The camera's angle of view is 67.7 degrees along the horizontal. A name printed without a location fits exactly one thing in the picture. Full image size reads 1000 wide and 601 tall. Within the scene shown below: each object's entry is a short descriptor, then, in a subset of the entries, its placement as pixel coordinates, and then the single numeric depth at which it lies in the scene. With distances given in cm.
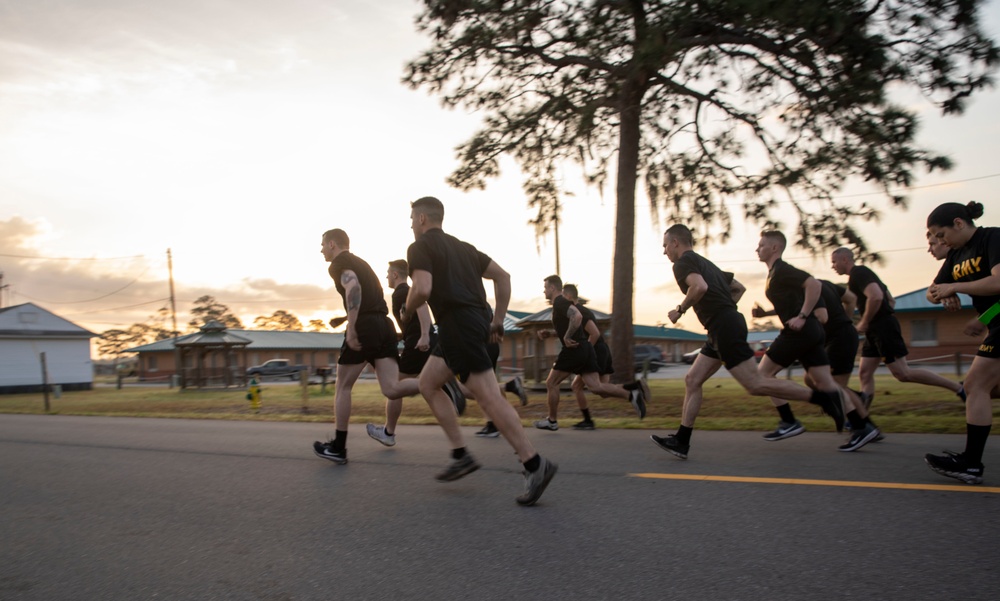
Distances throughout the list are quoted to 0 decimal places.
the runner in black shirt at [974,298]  448
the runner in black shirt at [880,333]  749
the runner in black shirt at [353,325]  646
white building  4525
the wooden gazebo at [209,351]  3630
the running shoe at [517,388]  1033
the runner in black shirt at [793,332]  653
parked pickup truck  5296
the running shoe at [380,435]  732
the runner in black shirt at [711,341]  607
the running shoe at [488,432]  856
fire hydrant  1784
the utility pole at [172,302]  5746
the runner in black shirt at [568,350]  886
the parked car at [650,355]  4762
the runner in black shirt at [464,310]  461
